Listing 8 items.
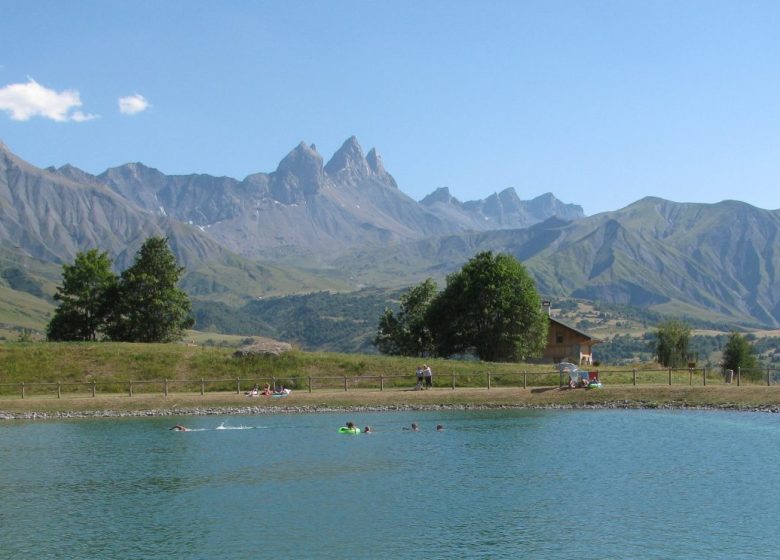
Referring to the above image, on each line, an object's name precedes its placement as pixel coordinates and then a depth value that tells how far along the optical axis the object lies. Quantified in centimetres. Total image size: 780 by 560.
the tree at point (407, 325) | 14138
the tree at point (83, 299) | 13388
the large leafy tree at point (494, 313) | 12331
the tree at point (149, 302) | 13025
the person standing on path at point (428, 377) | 9106
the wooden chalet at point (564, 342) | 14838
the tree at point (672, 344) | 15475
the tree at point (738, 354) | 17500
